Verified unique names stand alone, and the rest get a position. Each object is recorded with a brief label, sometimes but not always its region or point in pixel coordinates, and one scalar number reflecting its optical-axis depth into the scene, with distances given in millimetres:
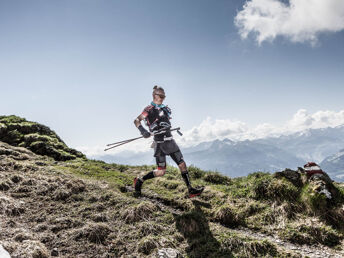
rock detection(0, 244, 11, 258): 3292
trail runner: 8547
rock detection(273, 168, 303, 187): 7083
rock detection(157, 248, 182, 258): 4309
